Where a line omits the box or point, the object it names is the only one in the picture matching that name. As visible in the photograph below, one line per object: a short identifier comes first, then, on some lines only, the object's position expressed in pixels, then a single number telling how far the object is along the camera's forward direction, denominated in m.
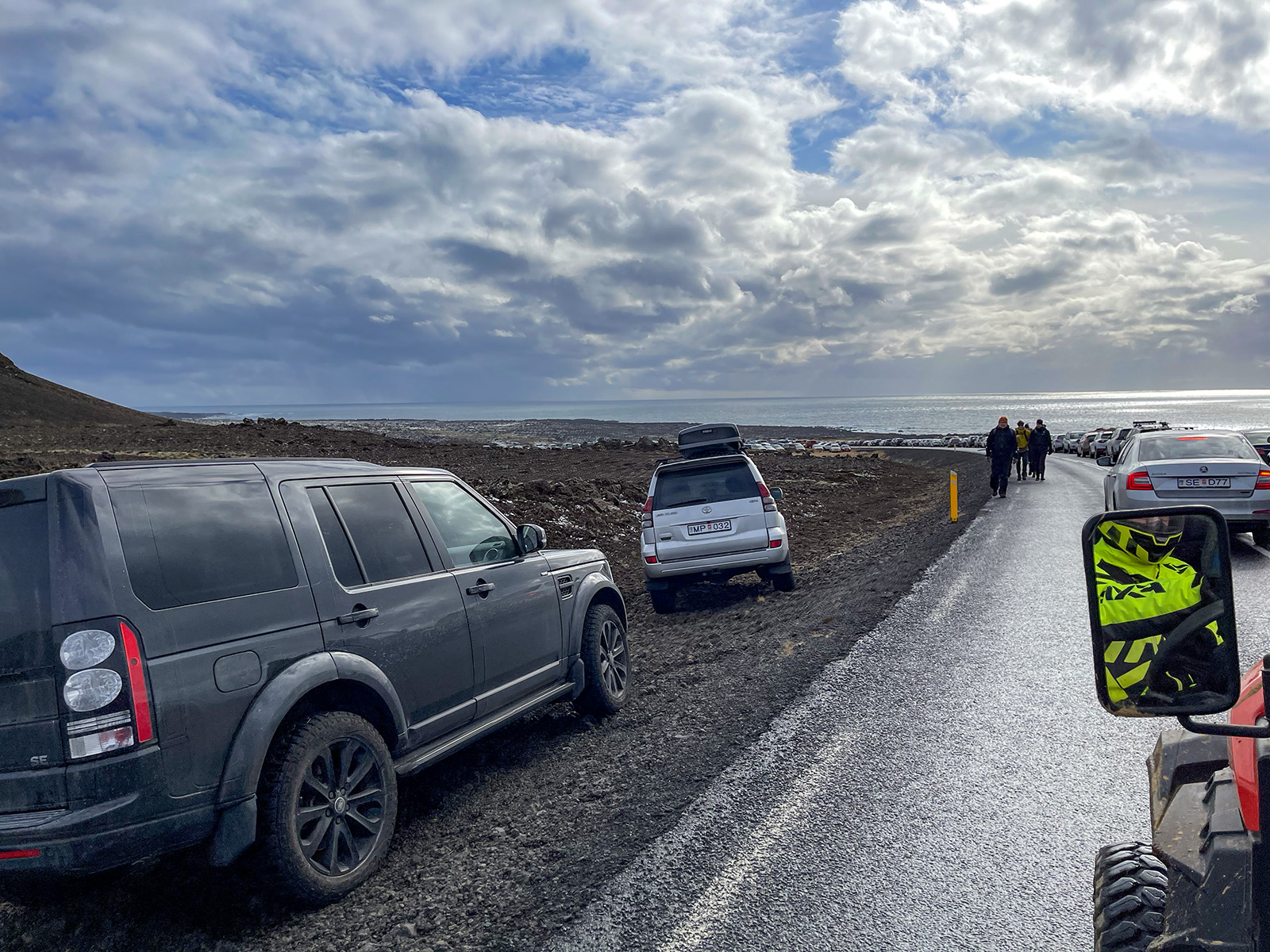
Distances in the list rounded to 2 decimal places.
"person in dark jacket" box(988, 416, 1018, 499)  20.80
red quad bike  1.60
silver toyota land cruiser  10.12
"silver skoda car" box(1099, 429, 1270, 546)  10.73
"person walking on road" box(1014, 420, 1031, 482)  25.31
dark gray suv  2.95
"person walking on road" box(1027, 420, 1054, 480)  25.50
